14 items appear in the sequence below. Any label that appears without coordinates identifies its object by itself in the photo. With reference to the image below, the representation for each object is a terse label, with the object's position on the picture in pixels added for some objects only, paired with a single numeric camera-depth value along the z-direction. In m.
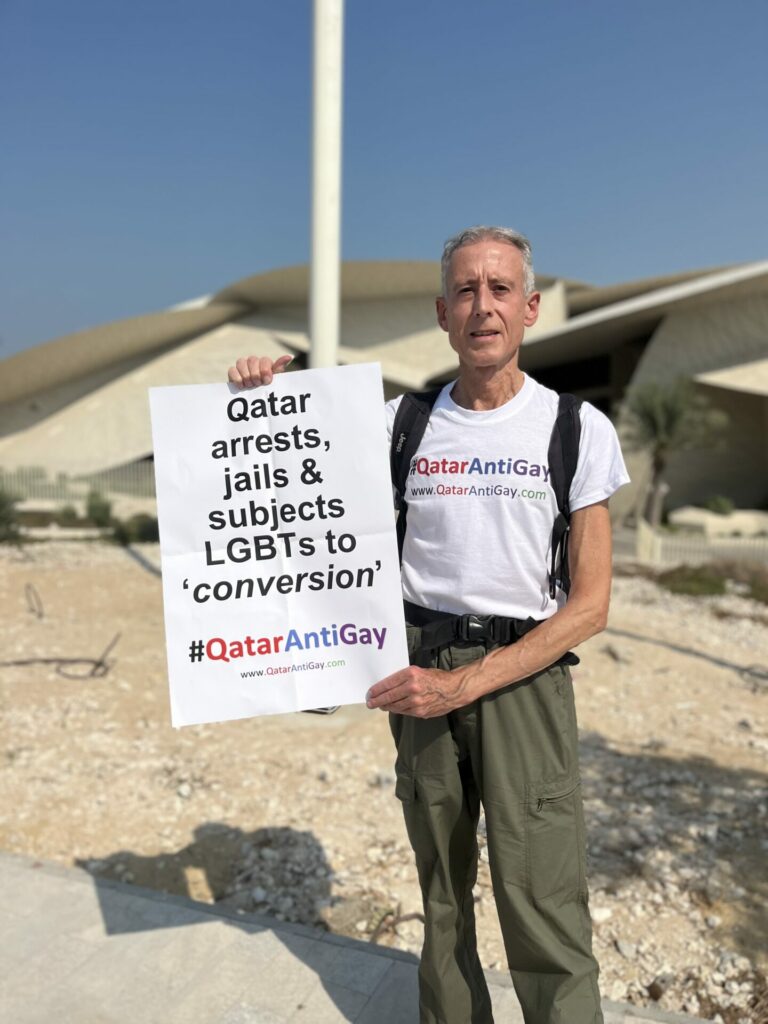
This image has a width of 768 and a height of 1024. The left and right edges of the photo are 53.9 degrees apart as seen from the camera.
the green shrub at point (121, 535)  14.18
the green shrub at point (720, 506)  21.80
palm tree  21.91
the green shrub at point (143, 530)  14.53
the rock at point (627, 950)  2.78
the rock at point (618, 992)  2.60
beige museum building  24.69
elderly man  1.72
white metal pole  5.19
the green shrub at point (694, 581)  10.88
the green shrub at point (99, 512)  16.08
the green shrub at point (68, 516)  16.97
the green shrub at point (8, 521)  12.89
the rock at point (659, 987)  2.59
